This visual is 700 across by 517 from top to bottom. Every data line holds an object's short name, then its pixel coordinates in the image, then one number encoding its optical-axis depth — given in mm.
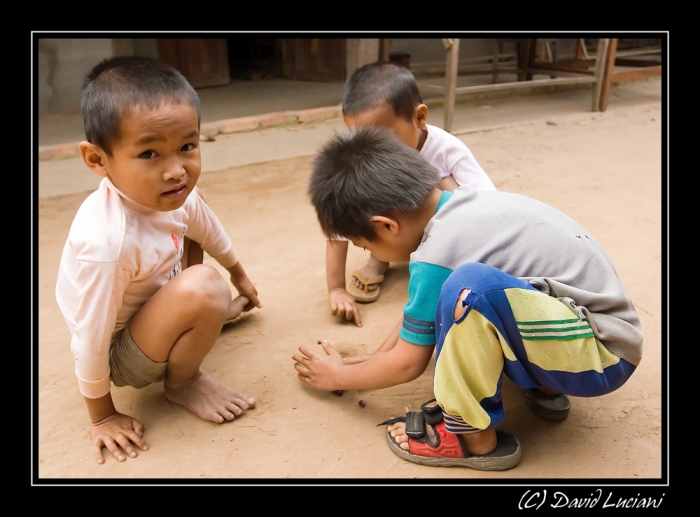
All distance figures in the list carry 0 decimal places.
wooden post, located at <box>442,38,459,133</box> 4945
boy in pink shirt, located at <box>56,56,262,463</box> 1563
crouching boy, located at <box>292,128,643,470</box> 1453
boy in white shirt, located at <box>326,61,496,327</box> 2412
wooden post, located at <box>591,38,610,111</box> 5785
